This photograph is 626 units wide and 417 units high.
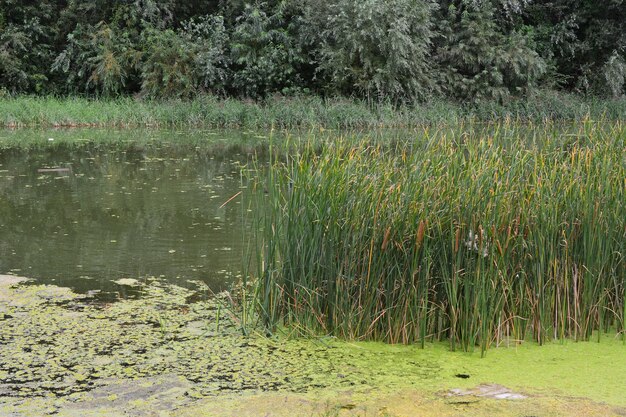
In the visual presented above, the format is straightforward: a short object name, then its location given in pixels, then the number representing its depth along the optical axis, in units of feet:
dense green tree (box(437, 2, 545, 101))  80.53
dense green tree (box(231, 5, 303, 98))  82.07
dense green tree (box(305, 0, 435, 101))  76.02
